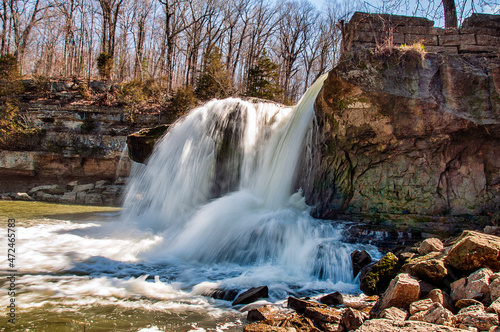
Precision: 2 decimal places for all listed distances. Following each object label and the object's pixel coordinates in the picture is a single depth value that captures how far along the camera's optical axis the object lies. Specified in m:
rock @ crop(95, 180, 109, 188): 16.52
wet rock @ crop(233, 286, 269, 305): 3.93
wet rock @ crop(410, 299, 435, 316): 3.04
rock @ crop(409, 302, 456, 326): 2.71
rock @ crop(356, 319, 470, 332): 2.56
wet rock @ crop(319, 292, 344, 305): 3.85
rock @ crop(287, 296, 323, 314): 3.63
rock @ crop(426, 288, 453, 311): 3.17
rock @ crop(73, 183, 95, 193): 16.14
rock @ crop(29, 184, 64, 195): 16.09
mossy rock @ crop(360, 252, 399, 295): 4.26
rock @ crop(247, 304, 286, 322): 3.40
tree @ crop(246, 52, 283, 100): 20.72
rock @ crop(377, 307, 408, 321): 2.94
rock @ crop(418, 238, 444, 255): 4.40
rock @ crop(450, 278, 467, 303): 3.28
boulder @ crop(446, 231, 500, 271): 3.60
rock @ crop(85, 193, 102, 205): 15.16
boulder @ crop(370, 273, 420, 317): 3.25
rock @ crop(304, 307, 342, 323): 3.32
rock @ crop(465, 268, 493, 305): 3.07
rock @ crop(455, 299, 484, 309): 3.01
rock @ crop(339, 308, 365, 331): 3.03
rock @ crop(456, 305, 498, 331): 2.61
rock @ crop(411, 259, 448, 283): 3.62
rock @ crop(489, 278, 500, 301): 2.98
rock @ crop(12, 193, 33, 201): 14.86
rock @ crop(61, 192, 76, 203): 14.98
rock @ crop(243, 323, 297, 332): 3.13
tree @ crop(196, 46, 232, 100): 19.92
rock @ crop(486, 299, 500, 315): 2.72
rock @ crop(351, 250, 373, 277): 4.91
